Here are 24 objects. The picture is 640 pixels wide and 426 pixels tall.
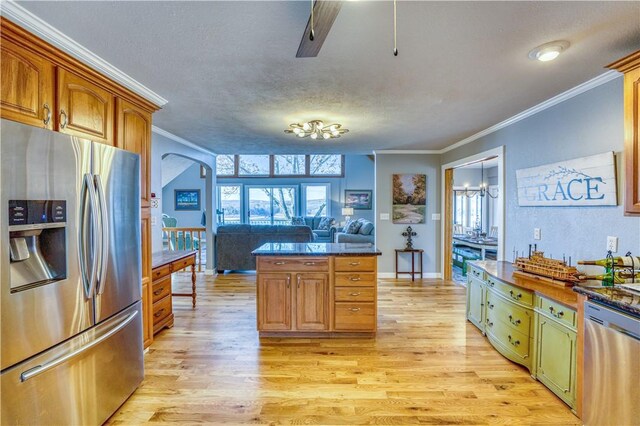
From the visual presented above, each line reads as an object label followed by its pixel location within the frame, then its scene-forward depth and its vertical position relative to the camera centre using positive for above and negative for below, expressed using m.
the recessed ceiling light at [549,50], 1.82 +1.07
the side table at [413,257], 5.32 -0.79
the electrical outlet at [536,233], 3.02 -0.19
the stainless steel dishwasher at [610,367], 1.48 -0.83
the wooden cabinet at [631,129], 1.74 +0.53
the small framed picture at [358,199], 10.67 +0.60
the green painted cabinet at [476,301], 3.06 -0.95
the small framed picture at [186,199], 11.05 +0.61
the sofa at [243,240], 5.85 -0.50
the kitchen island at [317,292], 2.99 -0.80
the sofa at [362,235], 6.63 -0.48
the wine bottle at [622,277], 1.91 -0.41
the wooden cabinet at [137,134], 2.35 +0.69
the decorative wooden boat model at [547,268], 2.26 -0.44
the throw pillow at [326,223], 9.71 -0.26
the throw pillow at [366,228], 7.04 -0.31
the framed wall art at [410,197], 5.50 +0.35
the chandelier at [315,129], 3.45 +1.06
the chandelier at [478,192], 8.07 +0.71
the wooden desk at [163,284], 3.00 -0.74
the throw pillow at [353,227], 7.48 -0.32
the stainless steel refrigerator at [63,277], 1.35 -0.34
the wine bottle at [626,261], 1.86 -0.29
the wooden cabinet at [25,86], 1.52 +0.72
